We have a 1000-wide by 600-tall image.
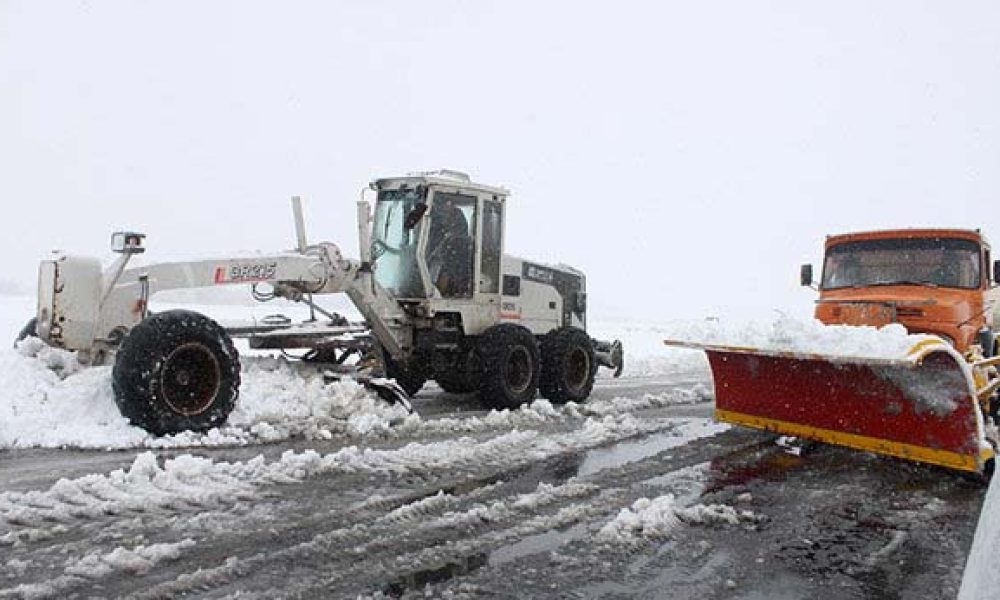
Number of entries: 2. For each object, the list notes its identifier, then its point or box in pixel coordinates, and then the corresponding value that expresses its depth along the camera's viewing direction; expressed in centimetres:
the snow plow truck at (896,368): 542
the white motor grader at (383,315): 582
